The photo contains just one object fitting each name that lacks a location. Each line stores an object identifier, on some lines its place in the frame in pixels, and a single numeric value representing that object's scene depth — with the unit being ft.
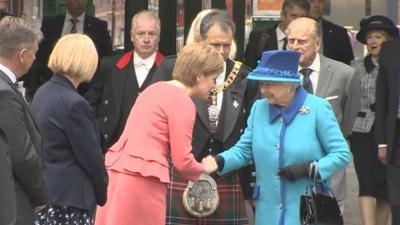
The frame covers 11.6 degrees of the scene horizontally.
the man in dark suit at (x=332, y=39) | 52.95
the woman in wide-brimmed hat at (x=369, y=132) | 50.52
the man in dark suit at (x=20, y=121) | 28.77
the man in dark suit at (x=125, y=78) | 45.65
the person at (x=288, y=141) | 33.82
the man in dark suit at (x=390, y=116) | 43.40
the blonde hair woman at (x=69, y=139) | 34.60
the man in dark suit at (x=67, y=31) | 55.85
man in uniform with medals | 37.37
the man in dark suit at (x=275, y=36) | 49.17
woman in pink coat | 33.52
